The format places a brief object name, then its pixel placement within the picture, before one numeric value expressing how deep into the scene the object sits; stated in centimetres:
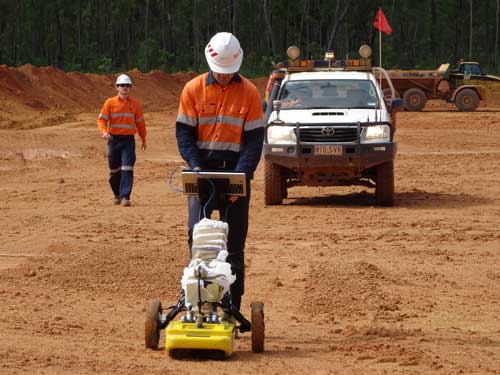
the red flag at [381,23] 3282
